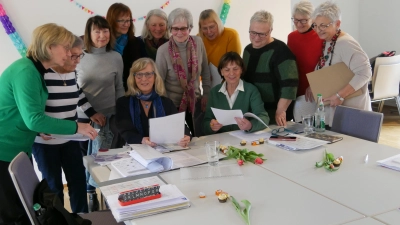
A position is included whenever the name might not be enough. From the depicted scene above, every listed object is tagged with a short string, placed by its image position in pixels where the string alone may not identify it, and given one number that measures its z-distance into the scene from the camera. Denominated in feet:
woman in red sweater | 9.20
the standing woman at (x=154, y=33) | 9.98
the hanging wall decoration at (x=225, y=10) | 14.56
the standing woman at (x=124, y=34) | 9.53
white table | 4.59
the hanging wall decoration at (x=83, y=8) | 12.31
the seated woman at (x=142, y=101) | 8.14
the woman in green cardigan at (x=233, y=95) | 8.70
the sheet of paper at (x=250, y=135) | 7.89
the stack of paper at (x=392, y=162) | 5.85
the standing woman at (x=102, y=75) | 8.85
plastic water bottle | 8.11
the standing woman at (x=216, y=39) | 10.28
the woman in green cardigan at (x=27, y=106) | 6.57
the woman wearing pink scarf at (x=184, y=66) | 9.18
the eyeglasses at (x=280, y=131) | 8.11
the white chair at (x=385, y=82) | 15.84
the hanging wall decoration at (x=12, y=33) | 11.37
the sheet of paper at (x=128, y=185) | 5.39
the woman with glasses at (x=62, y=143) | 7.60
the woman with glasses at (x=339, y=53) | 8.31
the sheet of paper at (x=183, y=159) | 6.49
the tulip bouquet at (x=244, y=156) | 6.45
